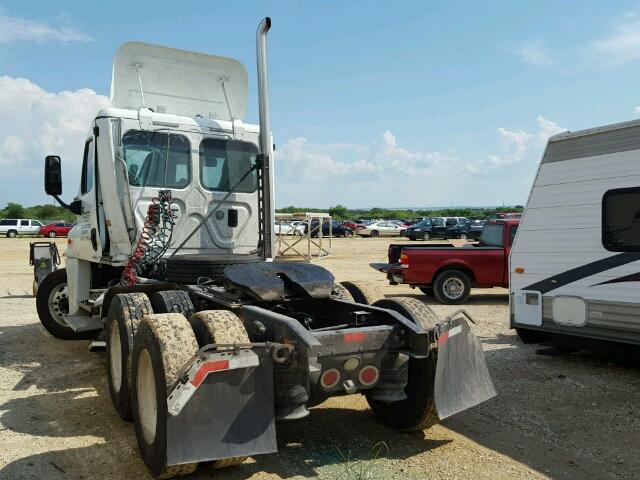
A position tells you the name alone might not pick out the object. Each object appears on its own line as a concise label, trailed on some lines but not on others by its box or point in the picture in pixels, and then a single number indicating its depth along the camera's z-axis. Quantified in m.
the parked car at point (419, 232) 43.81
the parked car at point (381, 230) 50.03
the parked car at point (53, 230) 46.16
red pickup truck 12.89
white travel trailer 6.42
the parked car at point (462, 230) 42.38
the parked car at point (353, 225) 50.97
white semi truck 3.64
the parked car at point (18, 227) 46.12
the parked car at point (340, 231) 48.28
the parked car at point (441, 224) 43.82
